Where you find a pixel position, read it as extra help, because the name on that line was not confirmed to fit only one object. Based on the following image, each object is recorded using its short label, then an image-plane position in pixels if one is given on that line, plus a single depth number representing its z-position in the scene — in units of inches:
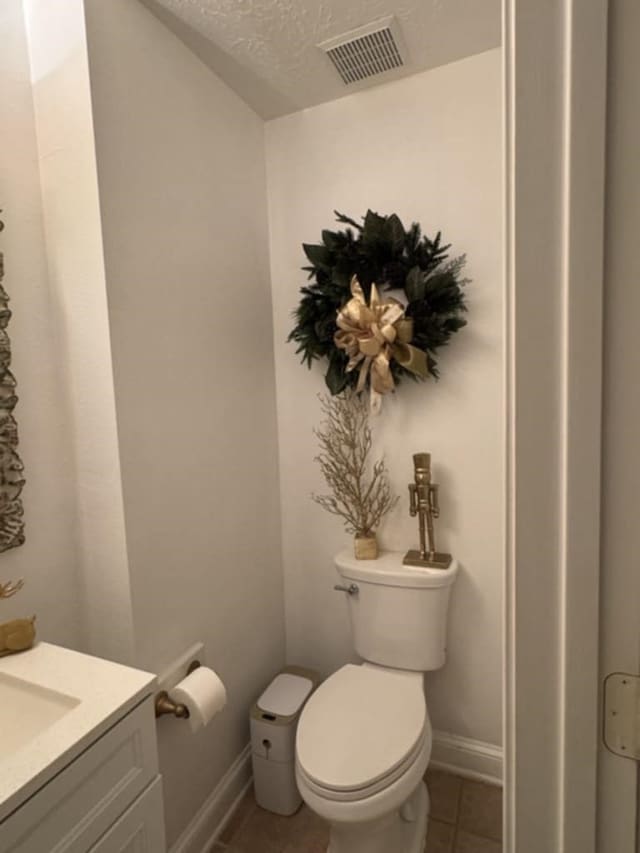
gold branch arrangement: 67.9
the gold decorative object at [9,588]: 41.0
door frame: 17.9
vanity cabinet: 27.1
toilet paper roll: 46.1
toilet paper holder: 46.7
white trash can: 60.9
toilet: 45.6
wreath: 60.1
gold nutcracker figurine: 62.7
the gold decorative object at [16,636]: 39.1
